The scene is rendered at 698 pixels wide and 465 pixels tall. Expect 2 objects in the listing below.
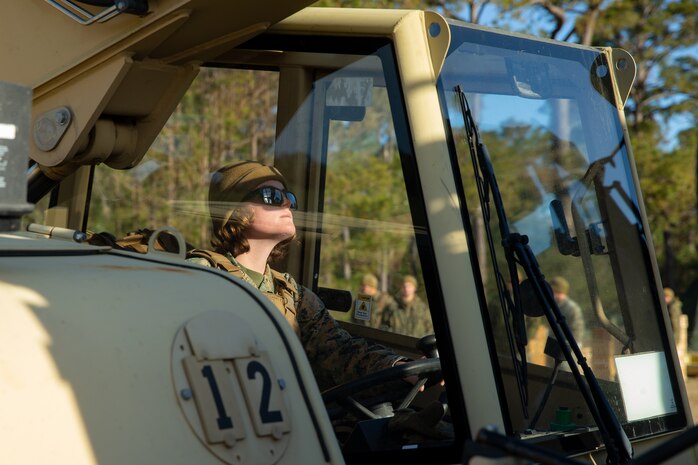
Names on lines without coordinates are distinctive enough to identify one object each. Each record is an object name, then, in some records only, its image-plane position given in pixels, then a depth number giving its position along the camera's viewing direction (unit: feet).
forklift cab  8.58
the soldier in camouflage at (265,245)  9.51
